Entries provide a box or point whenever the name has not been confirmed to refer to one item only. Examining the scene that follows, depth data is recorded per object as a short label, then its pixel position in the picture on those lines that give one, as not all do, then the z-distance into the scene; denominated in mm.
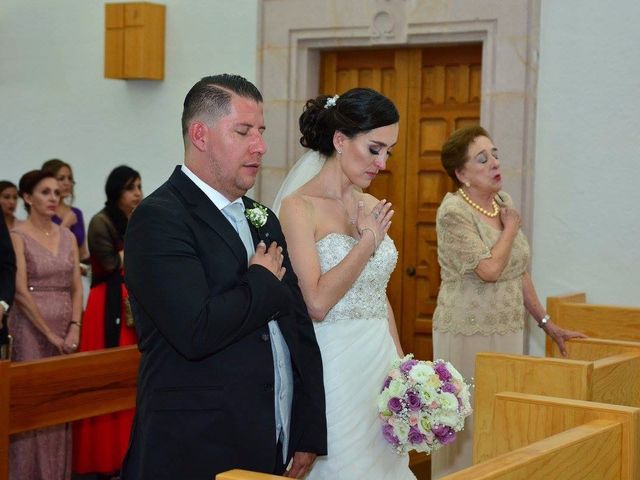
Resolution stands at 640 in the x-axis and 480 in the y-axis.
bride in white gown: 3639
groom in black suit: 2654
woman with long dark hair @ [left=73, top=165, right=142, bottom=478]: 6141
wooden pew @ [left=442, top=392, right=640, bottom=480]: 2865
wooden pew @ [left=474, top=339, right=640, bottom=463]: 3586
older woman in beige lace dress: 4977
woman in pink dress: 5785
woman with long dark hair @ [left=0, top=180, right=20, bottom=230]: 7566
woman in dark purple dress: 7414
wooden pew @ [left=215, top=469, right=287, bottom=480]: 2164
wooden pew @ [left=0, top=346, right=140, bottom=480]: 4387
